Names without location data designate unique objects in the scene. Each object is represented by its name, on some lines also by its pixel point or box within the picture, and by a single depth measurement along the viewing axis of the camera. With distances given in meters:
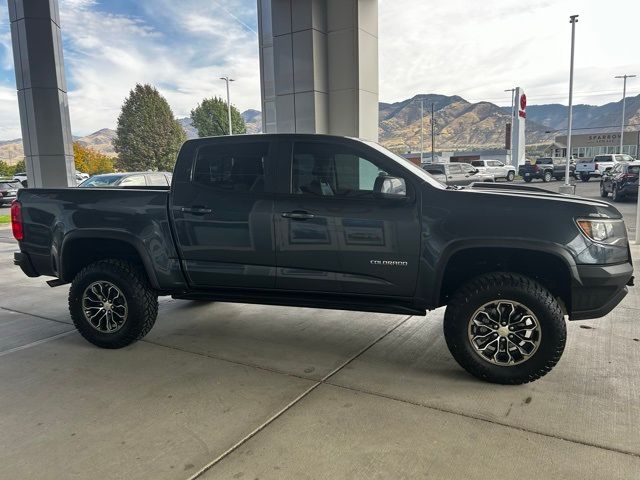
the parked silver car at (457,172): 26.00
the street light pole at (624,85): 54.09
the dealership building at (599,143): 67.94
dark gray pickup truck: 3.55
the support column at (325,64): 10.09
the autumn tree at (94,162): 88.62
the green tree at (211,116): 79.75
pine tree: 61.06
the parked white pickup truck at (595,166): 33.09
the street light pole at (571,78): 23.75
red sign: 42.09
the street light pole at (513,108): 42.10
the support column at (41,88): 14.49
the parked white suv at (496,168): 35.69
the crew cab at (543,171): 35.00
